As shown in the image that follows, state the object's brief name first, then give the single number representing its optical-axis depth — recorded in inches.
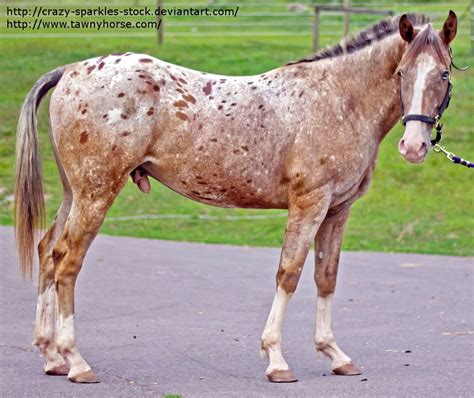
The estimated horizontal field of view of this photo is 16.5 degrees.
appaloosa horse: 422.1
